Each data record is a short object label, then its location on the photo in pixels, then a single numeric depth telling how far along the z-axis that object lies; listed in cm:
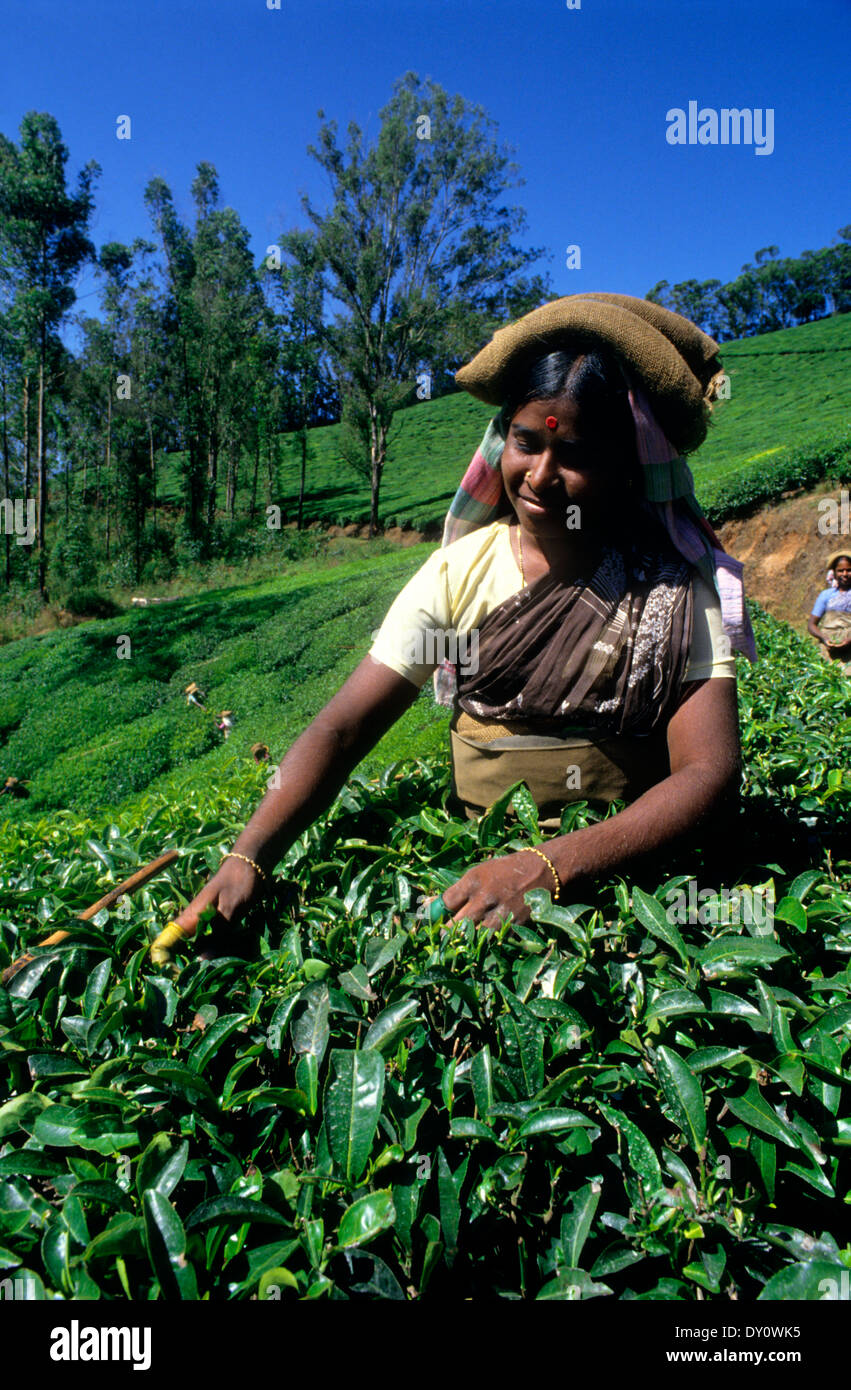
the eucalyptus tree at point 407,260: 2733
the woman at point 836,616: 936
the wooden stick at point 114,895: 140
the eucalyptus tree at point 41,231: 2177
